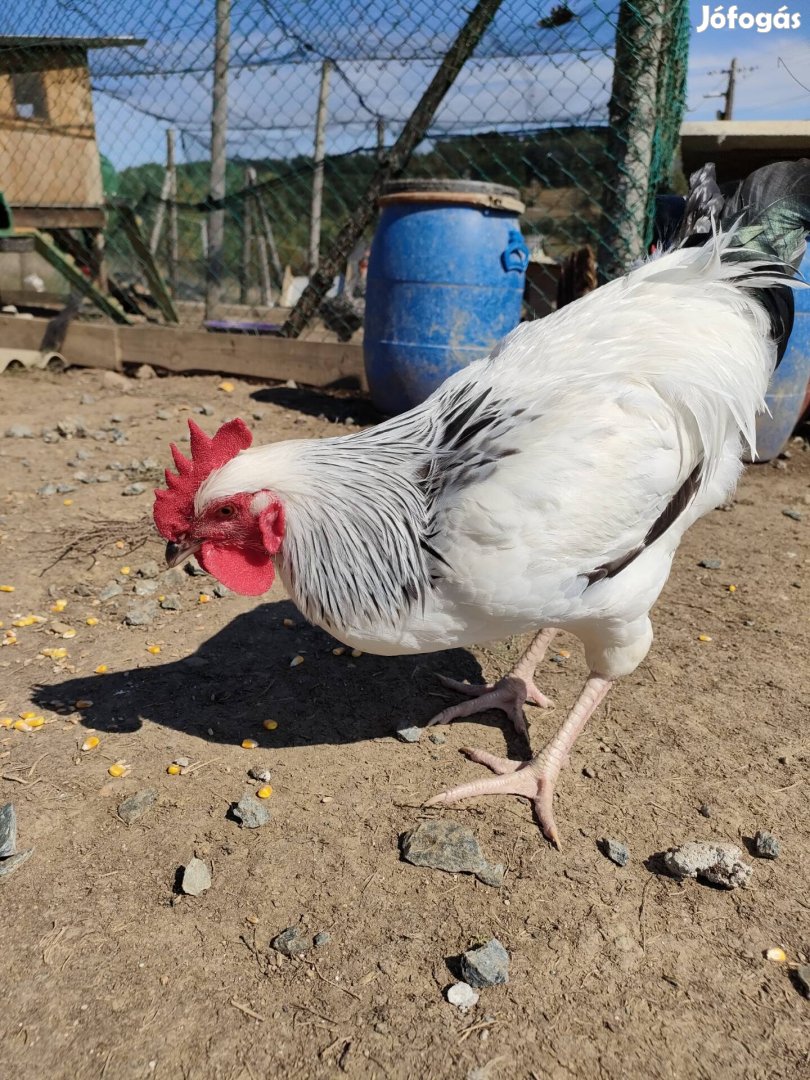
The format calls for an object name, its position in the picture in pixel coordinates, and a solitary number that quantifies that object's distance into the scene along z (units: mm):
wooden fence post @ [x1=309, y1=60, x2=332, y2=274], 6254
